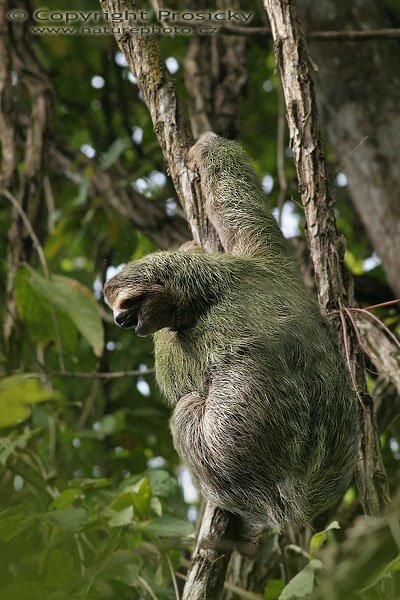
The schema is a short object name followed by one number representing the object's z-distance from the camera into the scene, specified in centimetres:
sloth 715
